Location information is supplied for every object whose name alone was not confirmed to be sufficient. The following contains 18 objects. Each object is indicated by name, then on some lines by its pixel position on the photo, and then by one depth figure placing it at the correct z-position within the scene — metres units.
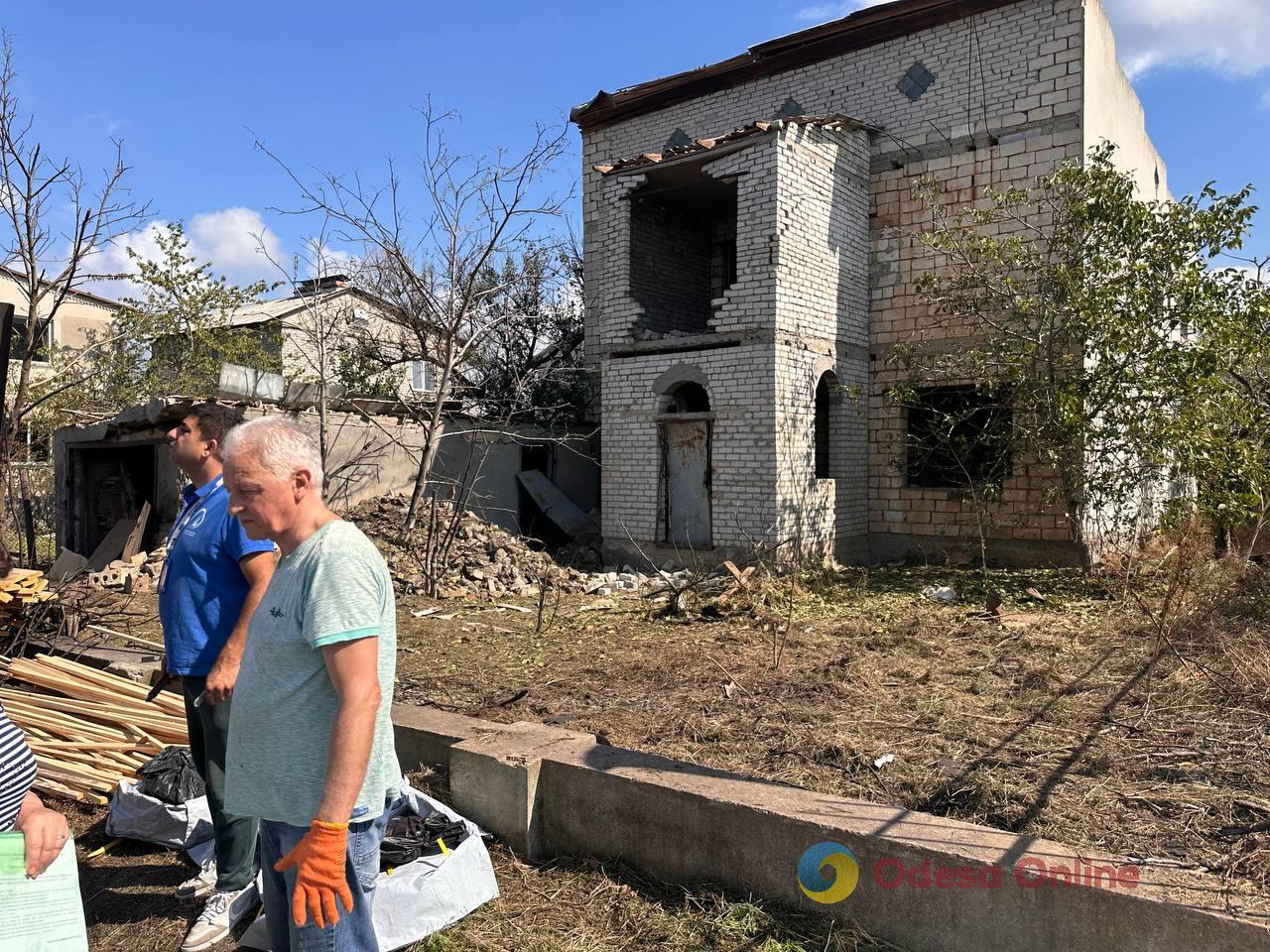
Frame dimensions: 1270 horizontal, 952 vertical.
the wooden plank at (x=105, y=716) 4.38
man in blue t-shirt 2.94
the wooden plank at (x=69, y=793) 4.14
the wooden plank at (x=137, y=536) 10.39
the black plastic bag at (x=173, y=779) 3.69
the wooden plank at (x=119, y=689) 4.52
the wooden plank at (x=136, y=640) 5.71
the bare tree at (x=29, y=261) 8.41
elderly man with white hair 1.92
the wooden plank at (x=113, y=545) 10.80
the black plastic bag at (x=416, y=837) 2.98
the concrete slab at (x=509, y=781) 3.54
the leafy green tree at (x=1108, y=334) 8.99
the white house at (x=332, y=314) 10.37
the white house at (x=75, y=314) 28.17
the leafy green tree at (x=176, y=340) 17.84
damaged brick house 10.96
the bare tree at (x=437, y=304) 10.15
